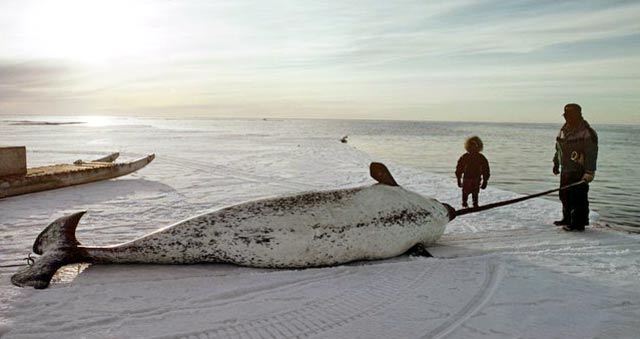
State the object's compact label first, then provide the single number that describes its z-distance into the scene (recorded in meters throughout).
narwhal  5.33
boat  9.93
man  7.22
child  8.38
